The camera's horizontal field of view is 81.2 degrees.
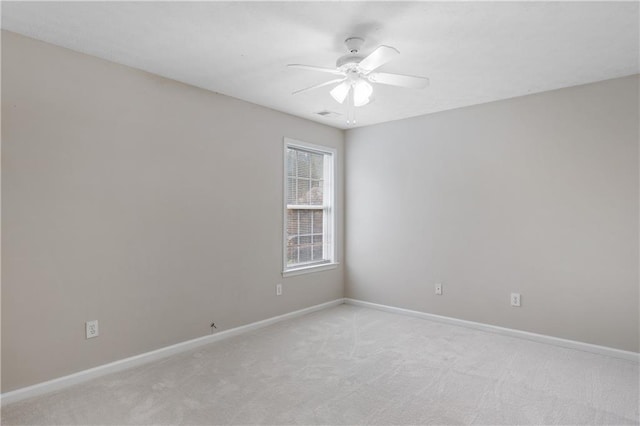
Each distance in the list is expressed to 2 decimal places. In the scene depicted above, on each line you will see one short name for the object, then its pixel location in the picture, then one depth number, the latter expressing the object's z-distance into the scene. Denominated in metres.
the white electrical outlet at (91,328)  2.81
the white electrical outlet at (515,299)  3.77
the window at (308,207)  4.54
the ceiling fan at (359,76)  2.39
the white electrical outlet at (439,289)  4.34
